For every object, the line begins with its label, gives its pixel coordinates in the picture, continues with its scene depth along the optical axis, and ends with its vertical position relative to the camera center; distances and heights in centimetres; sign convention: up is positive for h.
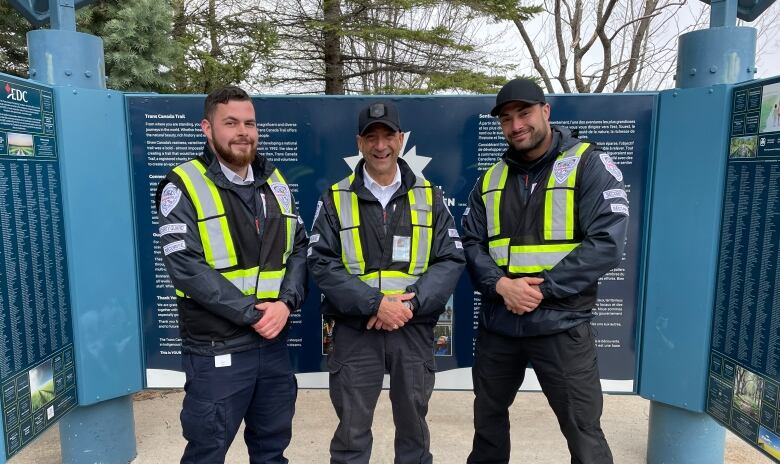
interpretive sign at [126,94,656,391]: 321 +24
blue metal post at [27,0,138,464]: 286 -61
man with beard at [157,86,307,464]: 237 -41
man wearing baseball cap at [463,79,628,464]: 241 -31
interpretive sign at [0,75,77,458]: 241 -45
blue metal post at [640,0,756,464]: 280 -67
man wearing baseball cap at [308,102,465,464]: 257 -40
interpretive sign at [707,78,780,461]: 240 -46
